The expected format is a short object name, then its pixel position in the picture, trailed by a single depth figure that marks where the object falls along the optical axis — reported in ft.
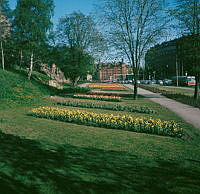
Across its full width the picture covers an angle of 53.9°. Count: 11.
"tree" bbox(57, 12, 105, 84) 87.92
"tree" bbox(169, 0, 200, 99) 51.39
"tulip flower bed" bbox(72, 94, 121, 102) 54.85
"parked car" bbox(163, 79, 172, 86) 181.78
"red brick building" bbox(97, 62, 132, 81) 63.21
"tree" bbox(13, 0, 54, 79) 81.92
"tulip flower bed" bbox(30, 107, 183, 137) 21.91
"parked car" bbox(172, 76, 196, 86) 152.76
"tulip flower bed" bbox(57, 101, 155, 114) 36.68
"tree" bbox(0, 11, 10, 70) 97.86
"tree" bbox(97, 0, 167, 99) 57.00
